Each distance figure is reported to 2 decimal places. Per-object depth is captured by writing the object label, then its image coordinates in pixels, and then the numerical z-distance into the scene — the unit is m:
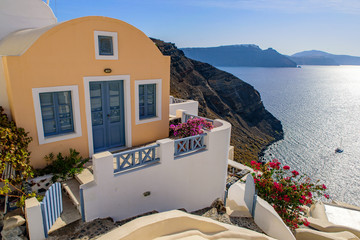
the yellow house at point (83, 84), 6.02
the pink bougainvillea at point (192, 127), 7.61
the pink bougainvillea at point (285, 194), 8.41
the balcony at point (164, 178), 5.68
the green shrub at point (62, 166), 6.43
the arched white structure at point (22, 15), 8.29
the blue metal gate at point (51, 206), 4.84
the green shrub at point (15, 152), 5.23
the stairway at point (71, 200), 5.48
